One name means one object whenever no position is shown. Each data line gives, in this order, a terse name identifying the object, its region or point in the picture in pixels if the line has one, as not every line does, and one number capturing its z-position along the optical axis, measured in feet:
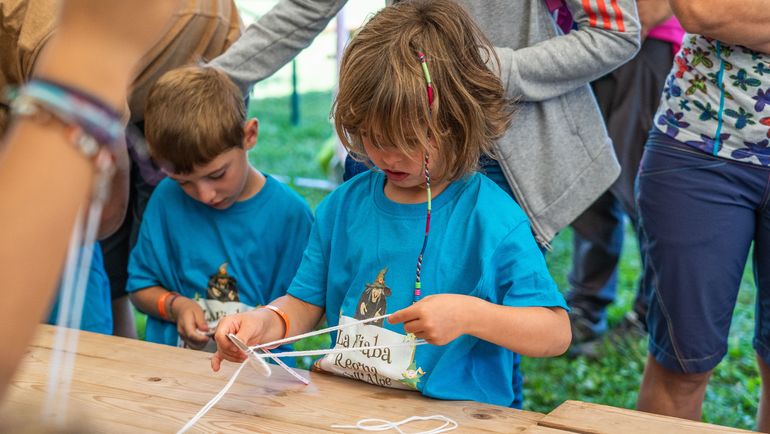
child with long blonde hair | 5.51
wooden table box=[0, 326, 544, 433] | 5.07
